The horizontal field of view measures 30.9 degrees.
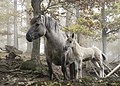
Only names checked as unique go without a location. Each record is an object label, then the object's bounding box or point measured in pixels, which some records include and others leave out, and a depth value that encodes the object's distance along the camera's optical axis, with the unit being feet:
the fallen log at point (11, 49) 42.80
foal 21.48
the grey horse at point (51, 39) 19.82
